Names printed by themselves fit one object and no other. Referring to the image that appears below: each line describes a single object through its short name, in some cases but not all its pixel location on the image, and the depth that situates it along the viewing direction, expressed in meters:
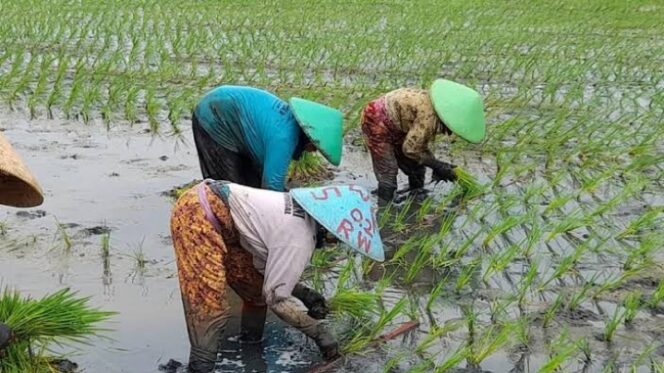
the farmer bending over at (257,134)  3.46
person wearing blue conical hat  2.81
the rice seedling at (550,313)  3.50
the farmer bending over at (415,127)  4.45
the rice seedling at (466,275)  3.77
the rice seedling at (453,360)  2.97
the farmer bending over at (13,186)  2.31
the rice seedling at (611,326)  3.36
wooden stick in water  3.08
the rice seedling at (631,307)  3.53
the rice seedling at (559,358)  2.93
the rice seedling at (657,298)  3.68
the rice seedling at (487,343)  3.16
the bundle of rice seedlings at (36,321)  2.68
